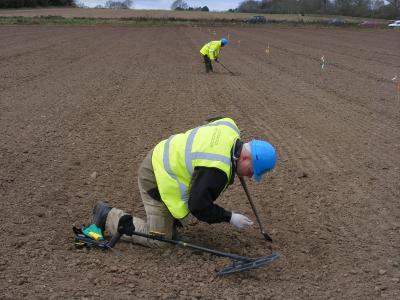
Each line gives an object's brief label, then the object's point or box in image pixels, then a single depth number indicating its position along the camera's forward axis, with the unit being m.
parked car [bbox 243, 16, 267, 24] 54.84
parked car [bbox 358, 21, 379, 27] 52.55
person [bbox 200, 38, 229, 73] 14.83
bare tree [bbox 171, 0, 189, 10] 109.38
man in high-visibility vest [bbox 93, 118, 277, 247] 3.81
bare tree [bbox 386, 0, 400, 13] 76.37
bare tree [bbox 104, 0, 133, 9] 117.75
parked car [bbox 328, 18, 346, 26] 52.92
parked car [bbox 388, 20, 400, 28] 50.91
